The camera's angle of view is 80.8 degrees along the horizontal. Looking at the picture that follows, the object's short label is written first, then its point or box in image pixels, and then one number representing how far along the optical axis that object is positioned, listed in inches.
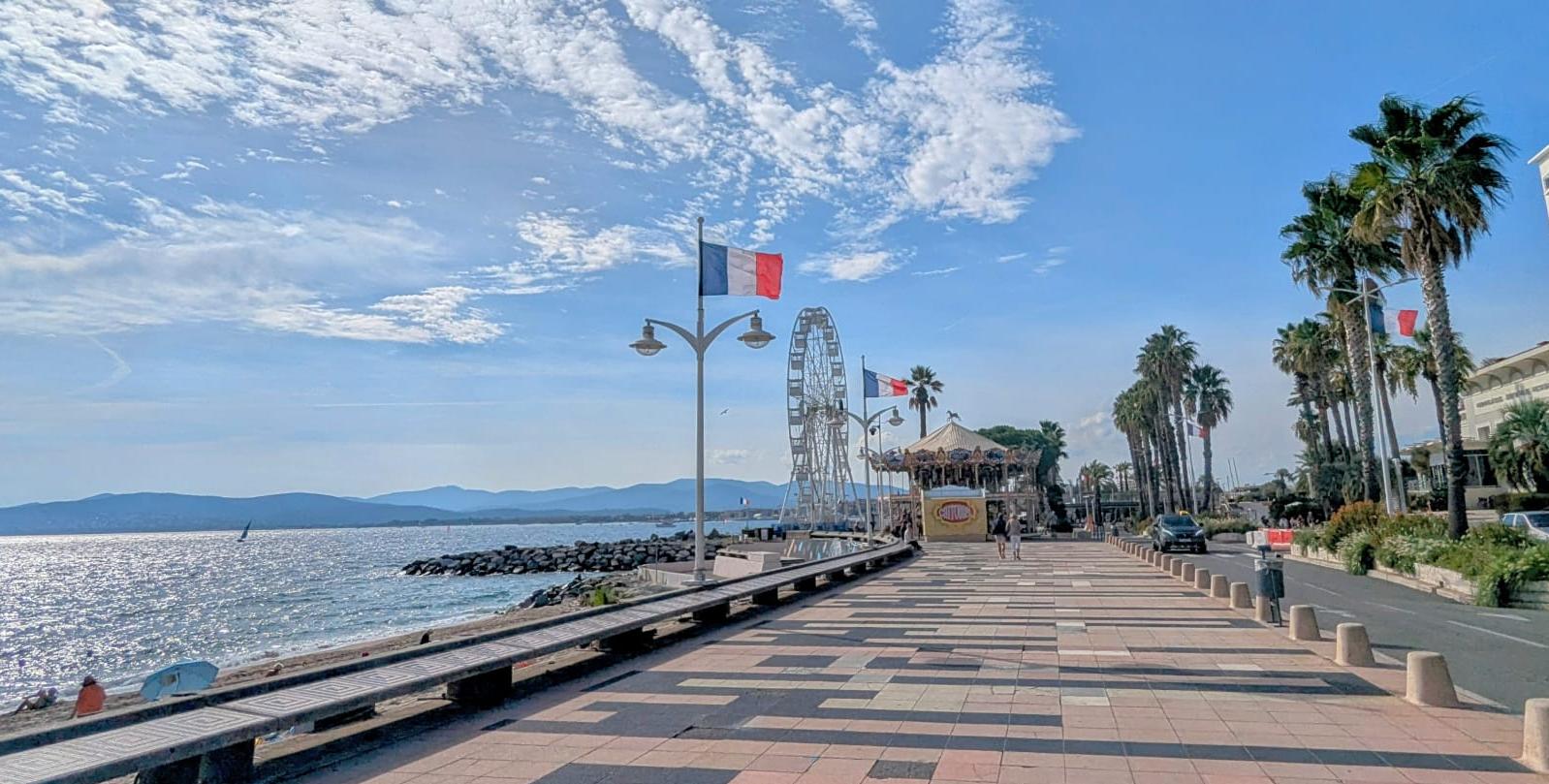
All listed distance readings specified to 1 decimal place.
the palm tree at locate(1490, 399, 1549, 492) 1798.7
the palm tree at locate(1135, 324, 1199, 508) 2642.7
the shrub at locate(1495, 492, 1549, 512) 1761.8
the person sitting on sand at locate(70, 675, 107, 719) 621.6
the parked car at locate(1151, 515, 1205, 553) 1379.2
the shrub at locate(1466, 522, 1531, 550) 733.3
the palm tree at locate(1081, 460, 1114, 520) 4490.7
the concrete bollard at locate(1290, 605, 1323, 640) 429.7
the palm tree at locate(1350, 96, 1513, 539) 885.2
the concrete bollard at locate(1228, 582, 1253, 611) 574.6
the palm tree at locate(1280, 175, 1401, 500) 1221.7
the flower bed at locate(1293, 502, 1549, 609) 615.5
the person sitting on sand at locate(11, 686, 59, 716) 746.2
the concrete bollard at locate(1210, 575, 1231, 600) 636.1
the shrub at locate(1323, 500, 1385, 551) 1048.8
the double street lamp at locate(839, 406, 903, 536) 1432.7
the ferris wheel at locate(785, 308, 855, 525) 2237.9
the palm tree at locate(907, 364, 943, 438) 3292.3
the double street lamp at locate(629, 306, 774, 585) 665.0
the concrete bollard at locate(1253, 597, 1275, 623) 518.3
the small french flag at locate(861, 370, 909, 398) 1480.3
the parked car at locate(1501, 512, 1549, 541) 916.0
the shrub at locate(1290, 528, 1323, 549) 1139.4
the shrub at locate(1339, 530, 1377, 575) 908.6
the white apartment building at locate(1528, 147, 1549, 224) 1768.0
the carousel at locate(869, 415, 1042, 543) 1877.5
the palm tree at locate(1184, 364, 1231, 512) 2817.4
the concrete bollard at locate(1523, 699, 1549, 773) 220.7
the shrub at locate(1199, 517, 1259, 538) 2119.8
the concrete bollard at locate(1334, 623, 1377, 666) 362.3
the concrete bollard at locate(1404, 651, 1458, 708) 290.5
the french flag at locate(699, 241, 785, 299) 715.4
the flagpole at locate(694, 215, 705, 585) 658.2
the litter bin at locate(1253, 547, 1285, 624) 514.0
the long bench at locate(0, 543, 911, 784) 201.8
